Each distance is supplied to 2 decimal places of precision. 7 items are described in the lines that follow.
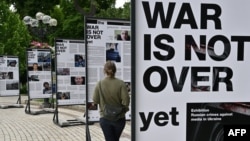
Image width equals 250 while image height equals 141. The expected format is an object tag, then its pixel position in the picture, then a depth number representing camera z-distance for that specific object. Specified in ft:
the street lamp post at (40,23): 53.16
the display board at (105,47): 18.42
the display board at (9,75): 46.96
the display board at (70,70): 28.96
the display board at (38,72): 39.83
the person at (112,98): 15.04
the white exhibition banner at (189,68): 4.83
